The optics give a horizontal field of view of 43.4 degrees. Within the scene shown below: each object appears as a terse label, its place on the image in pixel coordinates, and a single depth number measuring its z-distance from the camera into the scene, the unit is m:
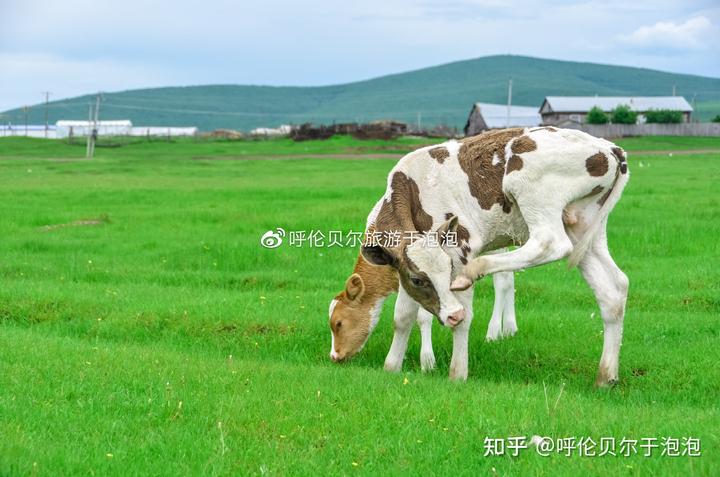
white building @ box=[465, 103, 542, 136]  108.88
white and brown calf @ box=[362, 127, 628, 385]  8.32
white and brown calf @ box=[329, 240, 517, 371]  9.48
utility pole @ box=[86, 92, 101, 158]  64.04
